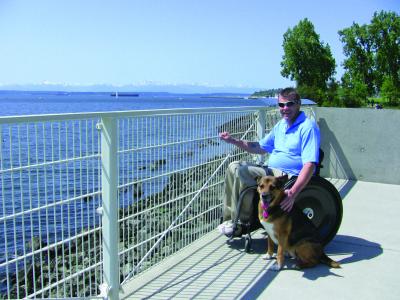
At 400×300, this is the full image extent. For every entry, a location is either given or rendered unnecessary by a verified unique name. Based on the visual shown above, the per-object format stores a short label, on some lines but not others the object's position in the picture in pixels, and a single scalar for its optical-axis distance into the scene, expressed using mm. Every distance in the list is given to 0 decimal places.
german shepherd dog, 4270
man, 4410
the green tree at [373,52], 56562
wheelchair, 4902
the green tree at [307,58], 56188
